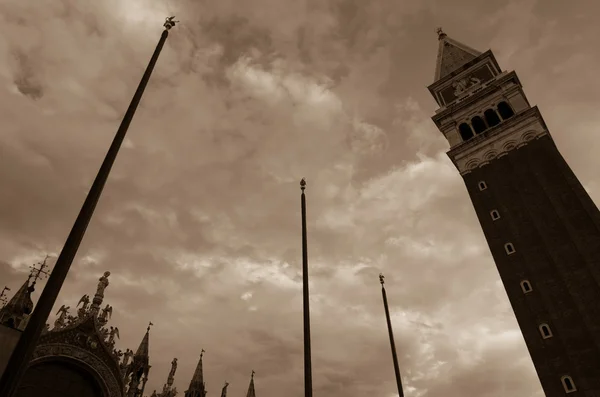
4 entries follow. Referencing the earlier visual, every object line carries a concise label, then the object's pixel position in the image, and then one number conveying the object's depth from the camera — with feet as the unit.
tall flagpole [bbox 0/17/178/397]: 25.75
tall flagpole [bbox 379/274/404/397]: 94.62
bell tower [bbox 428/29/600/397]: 109.19
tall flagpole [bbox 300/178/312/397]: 52.47
